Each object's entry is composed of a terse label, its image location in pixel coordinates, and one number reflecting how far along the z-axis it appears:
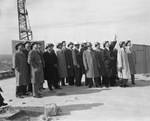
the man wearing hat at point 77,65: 8.96
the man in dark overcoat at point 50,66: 8.16
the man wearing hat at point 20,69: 7.11
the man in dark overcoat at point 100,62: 8.74
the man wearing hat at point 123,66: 8.30
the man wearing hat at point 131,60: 8.88
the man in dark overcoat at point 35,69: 7.02
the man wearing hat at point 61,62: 8.85
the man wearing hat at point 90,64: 8.49
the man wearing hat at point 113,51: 8.62
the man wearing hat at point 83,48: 9.24
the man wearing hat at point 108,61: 8.50
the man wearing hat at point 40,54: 7.81
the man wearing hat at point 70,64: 9.16
